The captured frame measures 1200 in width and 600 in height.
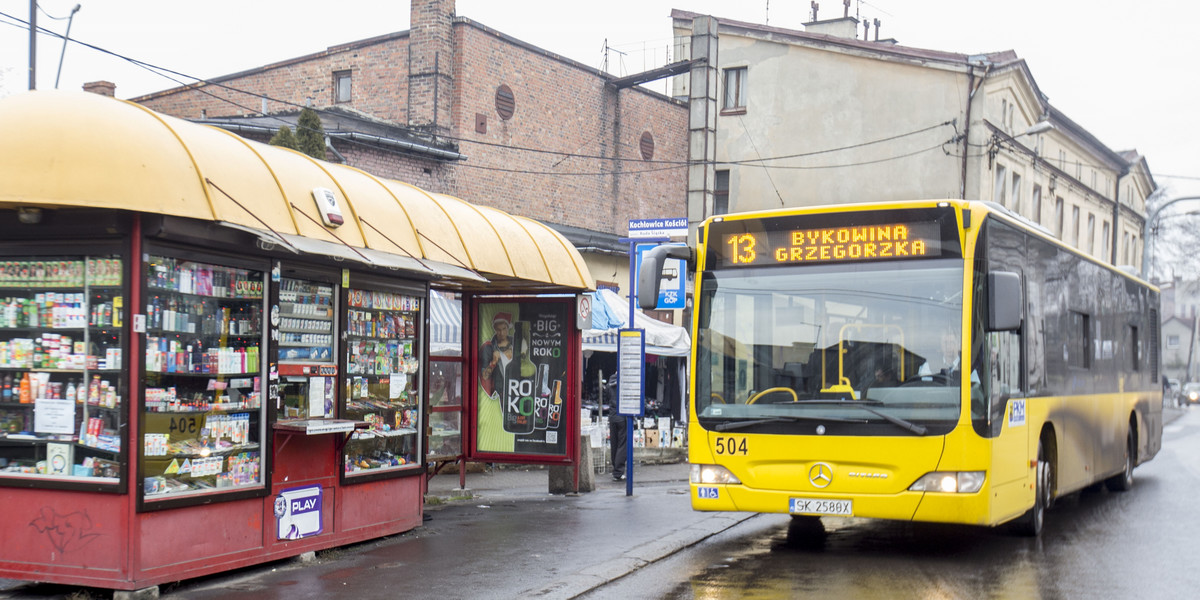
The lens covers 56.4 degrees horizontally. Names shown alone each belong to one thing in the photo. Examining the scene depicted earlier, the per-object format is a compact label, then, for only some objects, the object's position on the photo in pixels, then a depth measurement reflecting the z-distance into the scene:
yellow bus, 8.83
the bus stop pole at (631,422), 14.12
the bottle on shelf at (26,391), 7.88
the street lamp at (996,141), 32.81
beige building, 32.72
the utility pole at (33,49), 22.09
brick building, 25.50
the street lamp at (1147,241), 28.95
